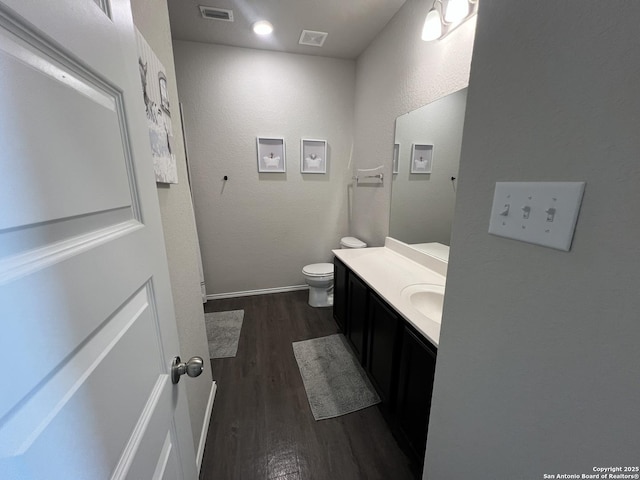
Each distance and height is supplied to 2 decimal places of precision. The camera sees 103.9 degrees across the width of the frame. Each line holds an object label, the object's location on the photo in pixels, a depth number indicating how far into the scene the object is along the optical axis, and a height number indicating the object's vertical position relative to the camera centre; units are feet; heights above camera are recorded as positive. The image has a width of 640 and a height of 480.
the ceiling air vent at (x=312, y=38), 7.38 +4.20
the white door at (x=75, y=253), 0.89 -0.33
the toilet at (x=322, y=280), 8.78 -3.47
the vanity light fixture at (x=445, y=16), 4.32 +2.90
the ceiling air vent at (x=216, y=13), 6.36 +4.20
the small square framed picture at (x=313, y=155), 9.32 +0.87
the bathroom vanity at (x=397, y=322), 3.76 -2.60
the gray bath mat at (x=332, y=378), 5.27 -4.61
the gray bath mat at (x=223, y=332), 6.97 -4.64
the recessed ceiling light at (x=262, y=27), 6.90 +4.17
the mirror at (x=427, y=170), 5.16 +0.22
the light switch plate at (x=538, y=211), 1.52 -0.21
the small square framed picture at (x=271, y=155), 8.97 +0.85
